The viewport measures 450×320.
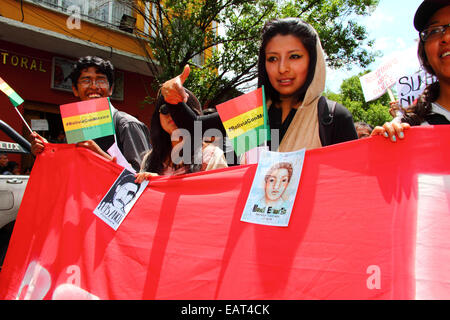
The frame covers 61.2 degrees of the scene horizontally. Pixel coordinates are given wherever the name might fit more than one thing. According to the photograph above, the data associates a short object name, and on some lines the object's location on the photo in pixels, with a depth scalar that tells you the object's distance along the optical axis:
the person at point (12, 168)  5.74
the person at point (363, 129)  4.65
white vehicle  3.24
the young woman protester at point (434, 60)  1.61
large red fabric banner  1.36
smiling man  2.56
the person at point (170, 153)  2.31
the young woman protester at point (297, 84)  1.72
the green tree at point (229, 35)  8.34
